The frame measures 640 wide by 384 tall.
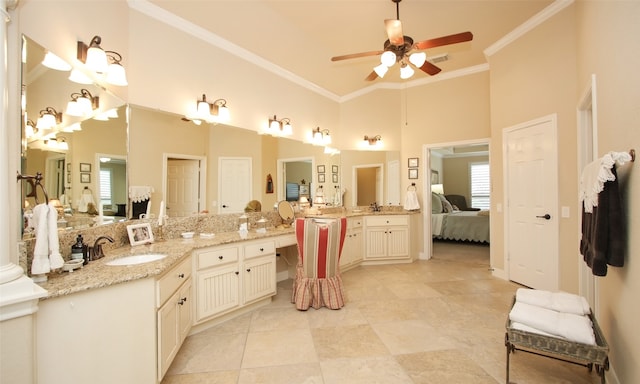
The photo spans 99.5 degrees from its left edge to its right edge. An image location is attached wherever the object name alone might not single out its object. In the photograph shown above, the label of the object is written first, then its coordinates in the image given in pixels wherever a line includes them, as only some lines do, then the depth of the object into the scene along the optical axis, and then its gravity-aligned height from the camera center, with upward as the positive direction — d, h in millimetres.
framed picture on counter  2342 -351
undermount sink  1973 -482
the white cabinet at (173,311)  1687 -828
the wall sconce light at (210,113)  2975 +929
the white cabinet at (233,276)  2432 -813
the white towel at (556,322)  1540 -787
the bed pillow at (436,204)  6955 -278
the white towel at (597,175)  1522 +105
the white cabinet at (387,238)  4730 -779
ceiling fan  2516 +1453
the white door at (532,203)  3182 -130
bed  6047 -760
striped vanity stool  2865 -774
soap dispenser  1762 -366
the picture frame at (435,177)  8859 +536
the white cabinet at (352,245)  4309 -850
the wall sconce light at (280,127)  3859 +981
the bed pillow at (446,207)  7137 -365
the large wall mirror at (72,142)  1565 +370
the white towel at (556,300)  1797 -761
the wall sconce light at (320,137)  4664 +1003
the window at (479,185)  8818 +267
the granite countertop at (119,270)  1371 -454
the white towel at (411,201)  4887 -139
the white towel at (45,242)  1392 -247
